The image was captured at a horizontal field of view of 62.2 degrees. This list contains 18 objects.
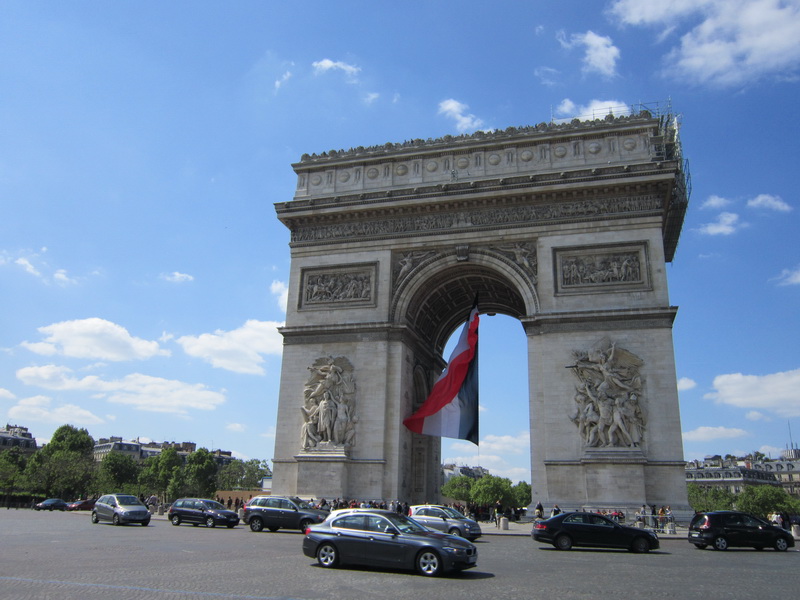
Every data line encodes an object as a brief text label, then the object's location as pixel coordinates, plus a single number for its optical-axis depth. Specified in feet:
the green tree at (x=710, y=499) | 286.05
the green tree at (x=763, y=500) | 282.36
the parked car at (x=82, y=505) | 152.76
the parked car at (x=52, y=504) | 158.78
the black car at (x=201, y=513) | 85.05
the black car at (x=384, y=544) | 38.55
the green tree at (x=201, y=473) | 272.72
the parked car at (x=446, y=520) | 65.26
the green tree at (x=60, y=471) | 208.54
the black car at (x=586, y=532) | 58.70
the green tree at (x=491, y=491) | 342.03
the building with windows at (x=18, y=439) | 336.90
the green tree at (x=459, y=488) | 374.22
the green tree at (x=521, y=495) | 392.55
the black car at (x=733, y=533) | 63.00
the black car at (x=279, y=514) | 75.41
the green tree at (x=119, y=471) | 252.34
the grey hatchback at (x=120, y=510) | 82.79
